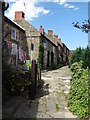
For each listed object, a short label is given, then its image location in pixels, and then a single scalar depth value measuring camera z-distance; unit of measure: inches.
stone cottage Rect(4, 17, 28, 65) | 436.8
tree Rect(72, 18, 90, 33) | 81.4
